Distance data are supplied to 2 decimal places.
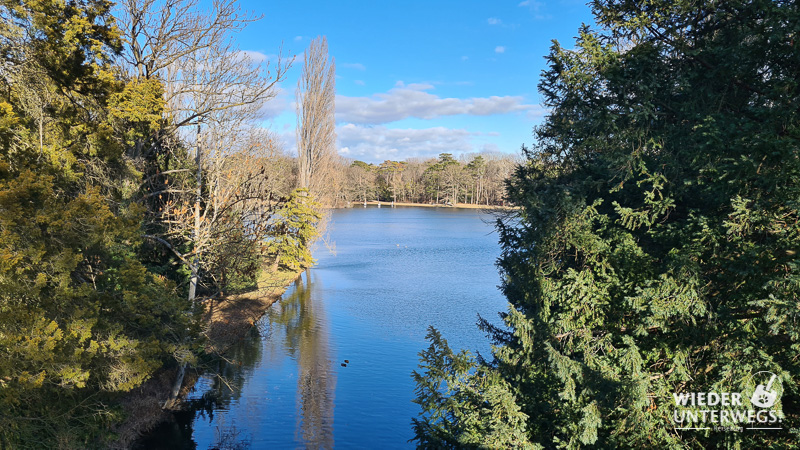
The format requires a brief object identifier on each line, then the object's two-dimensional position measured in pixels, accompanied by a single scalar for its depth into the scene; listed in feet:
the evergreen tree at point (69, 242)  24.29
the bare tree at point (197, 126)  43.60
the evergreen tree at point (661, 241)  22.27
